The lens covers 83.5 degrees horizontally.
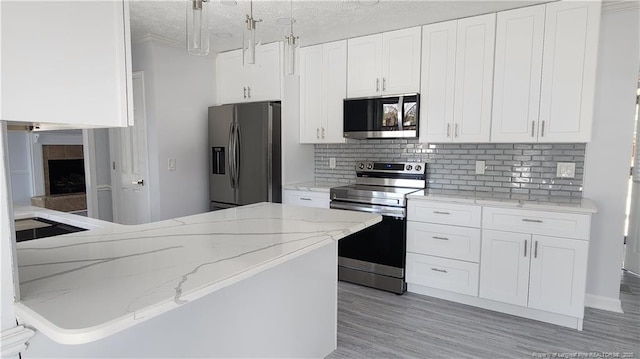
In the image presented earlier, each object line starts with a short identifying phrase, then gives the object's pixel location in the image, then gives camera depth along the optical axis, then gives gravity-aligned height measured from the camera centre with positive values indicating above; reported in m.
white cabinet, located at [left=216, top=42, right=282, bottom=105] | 3.72 +0.76
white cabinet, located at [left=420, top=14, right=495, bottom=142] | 2.94 +0.59
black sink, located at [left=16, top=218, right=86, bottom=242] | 2.12 -0.50
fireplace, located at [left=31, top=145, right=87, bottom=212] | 6.22 -0.60
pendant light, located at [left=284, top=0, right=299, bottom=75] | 1.88 +0.51
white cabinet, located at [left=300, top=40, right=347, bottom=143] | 3.61 +0.60
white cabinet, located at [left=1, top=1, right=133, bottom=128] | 0.75 +0.19
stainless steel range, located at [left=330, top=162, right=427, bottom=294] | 3.10 -0.74
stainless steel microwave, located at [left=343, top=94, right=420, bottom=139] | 3.23 +0.30
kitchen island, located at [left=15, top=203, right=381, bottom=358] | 0.86 -0.37
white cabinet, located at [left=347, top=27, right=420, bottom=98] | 3.22 +0.80
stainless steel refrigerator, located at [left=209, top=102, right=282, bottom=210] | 3.59 -0.04
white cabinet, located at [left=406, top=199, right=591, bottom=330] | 2.51 -0.82
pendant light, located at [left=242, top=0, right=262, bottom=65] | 1.76 +0.52
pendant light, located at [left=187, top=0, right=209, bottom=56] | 1.45 +0.49
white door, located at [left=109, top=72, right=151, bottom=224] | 3.66 -0.22
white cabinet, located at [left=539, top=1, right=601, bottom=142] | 2.57 +0.59
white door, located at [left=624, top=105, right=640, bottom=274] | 3.79 -0.79
